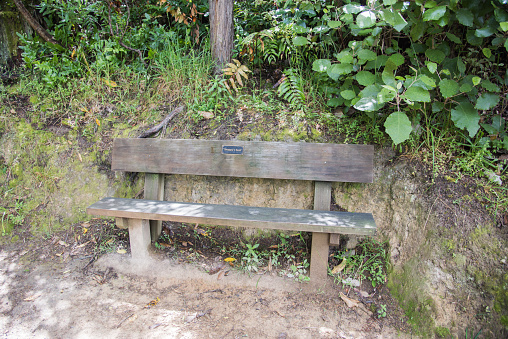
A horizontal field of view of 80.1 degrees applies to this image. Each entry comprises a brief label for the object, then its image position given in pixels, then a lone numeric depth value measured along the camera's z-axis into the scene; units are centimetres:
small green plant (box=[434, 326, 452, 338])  212
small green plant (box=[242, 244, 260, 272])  272
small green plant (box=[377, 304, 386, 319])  228
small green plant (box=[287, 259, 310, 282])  262
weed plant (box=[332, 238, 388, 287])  254
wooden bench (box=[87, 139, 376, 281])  237
